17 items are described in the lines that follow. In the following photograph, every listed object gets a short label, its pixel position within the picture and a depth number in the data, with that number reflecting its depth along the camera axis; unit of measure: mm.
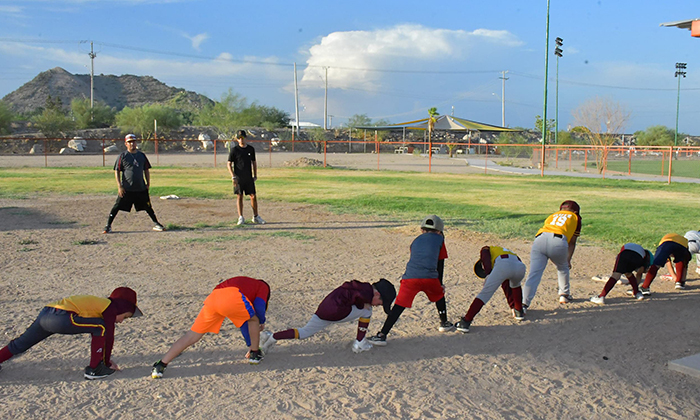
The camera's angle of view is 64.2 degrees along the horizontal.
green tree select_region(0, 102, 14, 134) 52719
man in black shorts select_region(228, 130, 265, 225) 10594
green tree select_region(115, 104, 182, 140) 58844
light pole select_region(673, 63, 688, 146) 65625
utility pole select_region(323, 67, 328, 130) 80612
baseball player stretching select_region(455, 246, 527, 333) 4973
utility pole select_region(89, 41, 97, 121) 79500
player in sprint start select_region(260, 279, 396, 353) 4301
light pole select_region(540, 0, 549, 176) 30492
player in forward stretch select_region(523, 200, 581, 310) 5488
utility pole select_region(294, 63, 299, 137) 80625
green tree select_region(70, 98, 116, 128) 61812
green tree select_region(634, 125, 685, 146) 73612
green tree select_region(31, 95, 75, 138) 53047
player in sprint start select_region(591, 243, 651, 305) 5633
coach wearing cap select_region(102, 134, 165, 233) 9625
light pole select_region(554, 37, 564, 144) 43969
